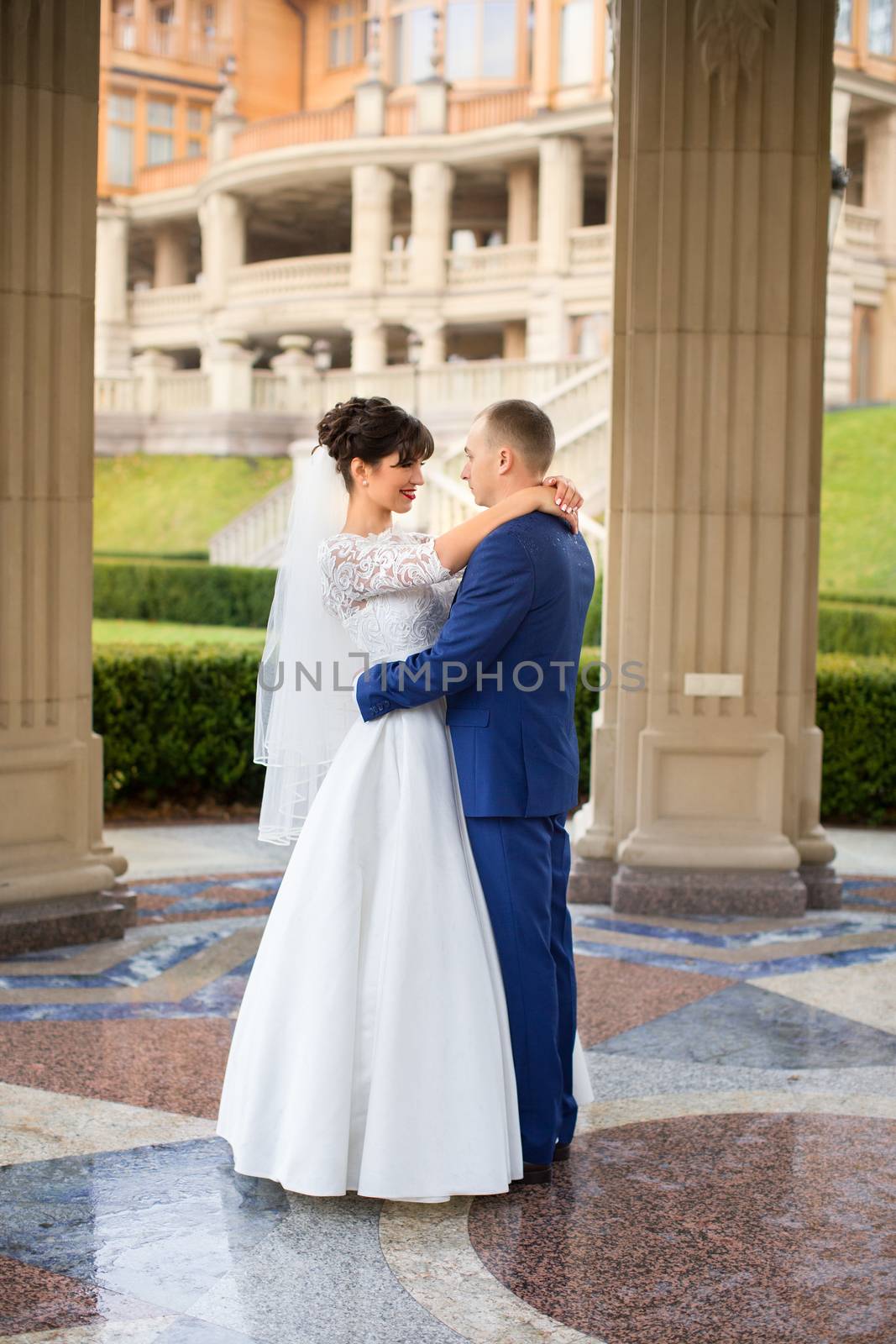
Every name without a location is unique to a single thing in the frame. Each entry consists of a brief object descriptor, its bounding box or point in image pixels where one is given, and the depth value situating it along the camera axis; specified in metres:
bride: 3.38
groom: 3.50
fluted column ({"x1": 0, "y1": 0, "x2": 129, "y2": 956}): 5.74
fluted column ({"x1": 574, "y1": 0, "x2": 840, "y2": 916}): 6.43
